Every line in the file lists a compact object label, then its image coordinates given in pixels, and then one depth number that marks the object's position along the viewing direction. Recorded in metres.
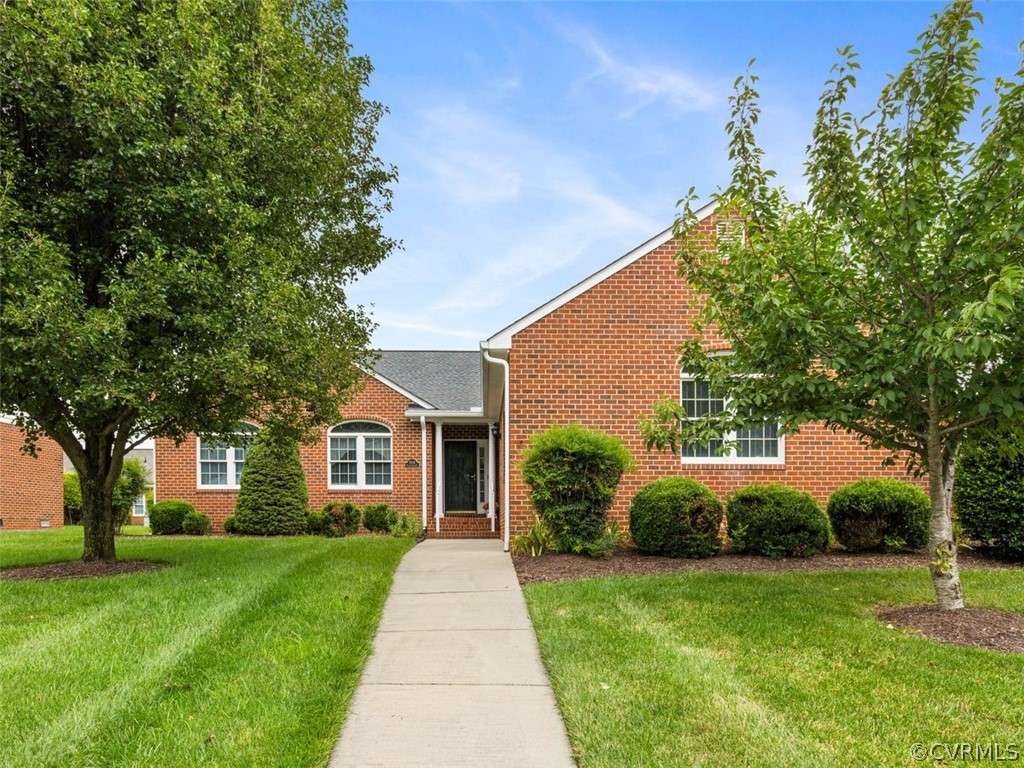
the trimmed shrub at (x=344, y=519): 15.72
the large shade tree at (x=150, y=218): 6.85
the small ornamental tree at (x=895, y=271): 4.99
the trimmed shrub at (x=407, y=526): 15.19
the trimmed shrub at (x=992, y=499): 8.68
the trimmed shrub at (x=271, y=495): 15.45
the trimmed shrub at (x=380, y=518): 15.71
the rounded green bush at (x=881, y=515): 9.30
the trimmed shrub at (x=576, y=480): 8.95
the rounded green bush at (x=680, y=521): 9.01
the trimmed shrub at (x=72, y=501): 23.88
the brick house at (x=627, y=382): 10.33
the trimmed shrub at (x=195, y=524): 15.88
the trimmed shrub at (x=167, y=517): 15.78
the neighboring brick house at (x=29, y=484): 20.17
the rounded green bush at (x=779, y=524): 9.05
